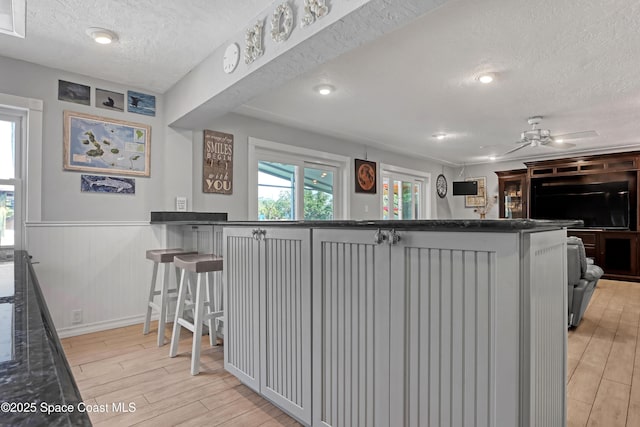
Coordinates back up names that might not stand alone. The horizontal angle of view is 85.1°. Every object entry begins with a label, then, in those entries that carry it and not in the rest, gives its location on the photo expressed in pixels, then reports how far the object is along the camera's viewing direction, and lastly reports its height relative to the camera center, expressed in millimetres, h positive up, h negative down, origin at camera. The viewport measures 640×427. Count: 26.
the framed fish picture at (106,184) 3086 +295
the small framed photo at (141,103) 3330 +1104
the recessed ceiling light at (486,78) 3020 +1219
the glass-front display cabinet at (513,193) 7027 +480
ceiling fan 4328 +1030
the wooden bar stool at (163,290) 2785 -613
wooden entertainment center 5711 +529
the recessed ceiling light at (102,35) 2381 +1267
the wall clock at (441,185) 7637 +678
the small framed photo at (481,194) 7695 +486
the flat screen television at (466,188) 7520 +609
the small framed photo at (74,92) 2980 +1082
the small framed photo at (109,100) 3160 +1076
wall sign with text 3807 +600
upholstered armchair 3084 -596
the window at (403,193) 6504 +455
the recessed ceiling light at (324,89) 3375 +1252
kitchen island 1008 -379
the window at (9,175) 2793 +333
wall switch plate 3544 +126
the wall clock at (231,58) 2453 +1137
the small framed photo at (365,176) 5684 +669
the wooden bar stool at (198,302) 2260 -619
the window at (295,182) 4434 +474
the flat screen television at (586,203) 5953 +244
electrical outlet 3033 -877
